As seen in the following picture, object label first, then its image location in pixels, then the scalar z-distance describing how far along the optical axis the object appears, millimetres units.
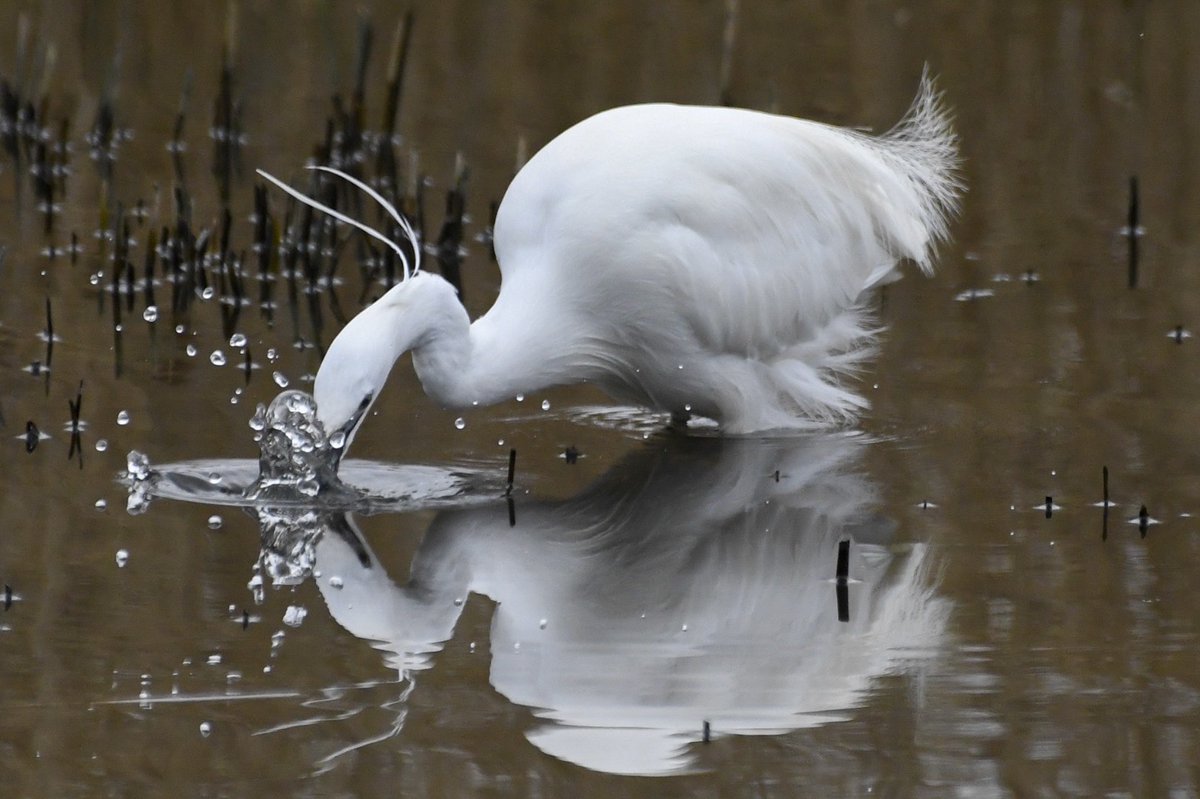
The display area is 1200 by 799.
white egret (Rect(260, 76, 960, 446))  11672
